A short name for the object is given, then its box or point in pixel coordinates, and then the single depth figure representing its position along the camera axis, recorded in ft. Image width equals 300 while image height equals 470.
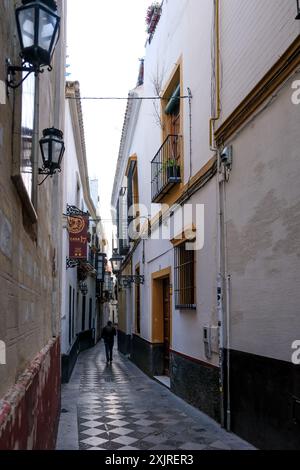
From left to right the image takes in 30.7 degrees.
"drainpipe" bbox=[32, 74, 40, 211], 14.49
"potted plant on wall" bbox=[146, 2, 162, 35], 41.54
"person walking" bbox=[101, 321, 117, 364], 60.13
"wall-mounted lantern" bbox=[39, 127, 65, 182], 18.63
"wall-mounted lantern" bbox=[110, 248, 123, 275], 72.77
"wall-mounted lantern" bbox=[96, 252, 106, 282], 93.42
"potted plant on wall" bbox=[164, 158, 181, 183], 33.17
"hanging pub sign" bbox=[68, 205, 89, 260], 45.80
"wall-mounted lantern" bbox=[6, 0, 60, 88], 10.11
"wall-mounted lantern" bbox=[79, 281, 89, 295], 68.03
